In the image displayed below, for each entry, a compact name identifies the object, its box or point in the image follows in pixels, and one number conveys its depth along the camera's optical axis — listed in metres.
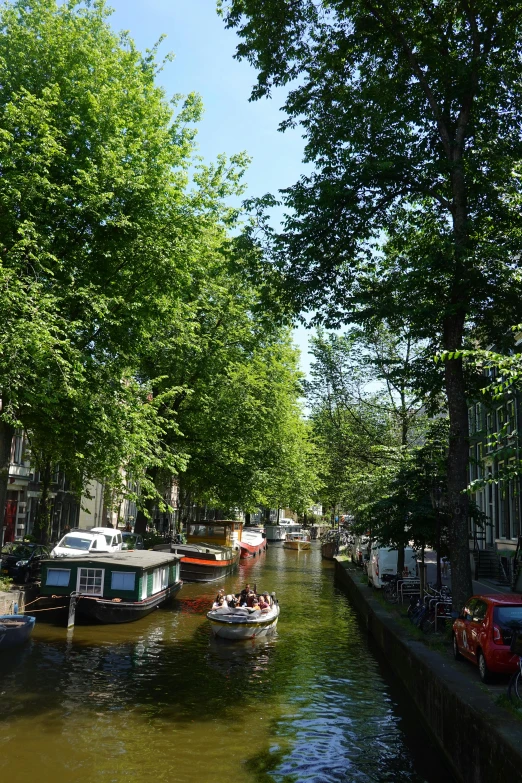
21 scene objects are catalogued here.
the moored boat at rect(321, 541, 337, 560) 60.91
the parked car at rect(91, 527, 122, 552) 32.06
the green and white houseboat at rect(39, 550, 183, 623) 22.09
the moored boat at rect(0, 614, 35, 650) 16.52
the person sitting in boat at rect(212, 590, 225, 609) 21.94
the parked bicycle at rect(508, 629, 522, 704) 9.75
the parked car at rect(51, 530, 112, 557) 28.10
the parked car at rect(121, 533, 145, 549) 34.03
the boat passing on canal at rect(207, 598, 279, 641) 20.45
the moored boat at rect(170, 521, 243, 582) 35.44
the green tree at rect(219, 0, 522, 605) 15.83
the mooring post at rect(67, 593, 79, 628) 21.38
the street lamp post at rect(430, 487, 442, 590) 18.09
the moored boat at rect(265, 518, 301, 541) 91.19
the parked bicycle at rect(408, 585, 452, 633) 17.43
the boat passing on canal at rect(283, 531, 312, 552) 73.44
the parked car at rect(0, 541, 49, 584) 24.62
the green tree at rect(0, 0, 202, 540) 19.27
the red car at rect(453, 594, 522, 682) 11.45
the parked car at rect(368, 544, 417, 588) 29.44
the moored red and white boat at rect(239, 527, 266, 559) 55.59
